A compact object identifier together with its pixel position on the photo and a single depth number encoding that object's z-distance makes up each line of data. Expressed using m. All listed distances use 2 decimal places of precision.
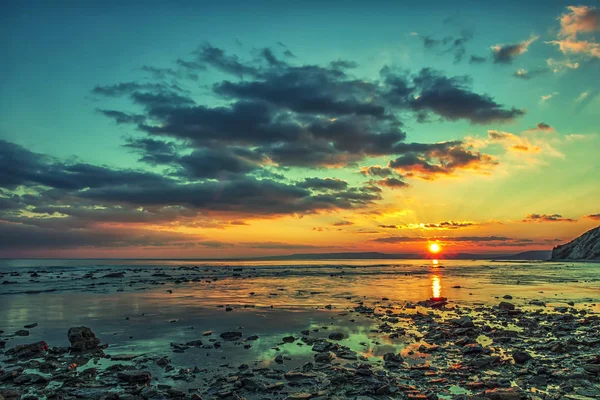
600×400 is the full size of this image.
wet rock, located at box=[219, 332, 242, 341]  17.53
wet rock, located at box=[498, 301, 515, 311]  24.02
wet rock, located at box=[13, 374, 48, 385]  11.46
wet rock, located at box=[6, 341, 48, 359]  14.80
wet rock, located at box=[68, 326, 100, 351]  15.88
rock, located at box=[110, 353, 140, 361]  14.22
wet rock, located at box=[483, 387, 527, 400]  9.40
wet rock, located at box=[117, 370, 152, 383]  11.57
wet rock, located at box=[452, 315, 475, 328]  18.42
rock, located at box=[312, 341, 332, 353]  15.02
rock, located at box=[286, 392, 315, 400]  9.78
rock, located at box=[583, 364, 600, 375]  11.22
